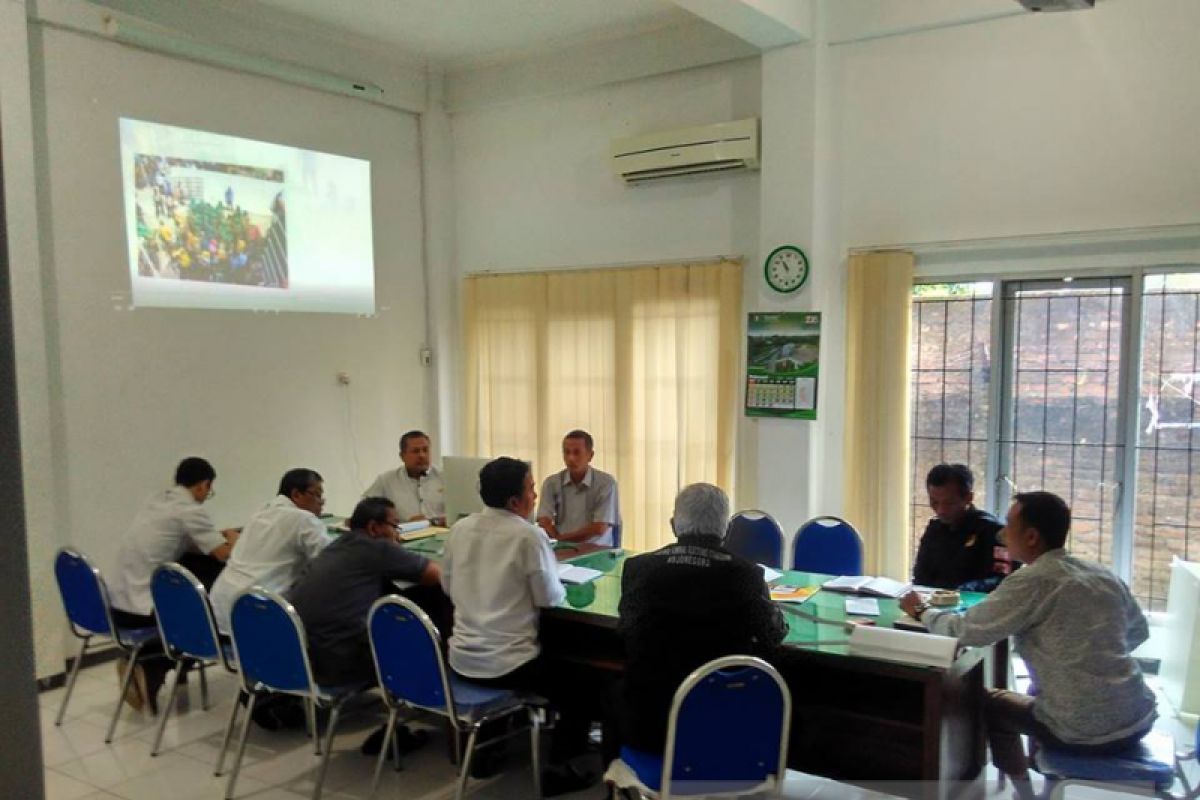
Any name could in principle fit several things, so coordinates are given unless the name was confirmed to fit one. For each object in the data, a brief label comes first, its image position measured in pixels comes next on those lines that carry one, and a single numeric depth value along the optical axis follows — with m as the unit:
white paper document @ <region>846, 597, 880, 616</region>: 2.99
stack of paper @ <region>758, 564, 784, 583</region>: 3.49
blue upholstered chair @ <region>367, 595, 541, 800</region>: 2.83
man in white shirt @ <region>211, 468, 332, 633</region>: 3.57
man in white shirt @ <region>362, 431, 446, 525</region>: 4.91
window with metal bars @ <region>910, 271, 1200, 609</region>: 4.19
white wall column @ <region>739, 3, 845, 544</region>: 4.76
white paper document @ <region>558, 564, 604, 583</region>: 3.52
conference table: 2.62
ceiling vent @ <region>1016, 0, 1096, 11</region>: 3.27
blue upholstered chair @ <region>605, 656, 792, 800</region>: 2.29
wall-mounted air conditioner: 5.05
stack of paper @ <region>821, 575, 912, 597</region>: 3.22
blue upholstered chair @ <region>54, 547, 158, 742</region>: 3.66
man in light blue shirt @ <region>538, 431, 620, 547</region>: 4.61
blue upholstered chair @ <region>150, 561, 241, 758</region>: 3.38
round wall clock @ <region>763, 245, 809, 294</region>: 4.80
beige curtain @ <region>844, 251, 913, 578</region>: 4.68
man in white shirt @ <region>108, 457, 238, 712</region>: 3.84
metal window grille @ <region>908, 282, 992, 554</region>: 4.66
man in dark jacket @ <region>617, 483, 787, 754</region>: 2.44
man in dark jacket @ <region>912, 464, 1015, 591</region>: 3.49
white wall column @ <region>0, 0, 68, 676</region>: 4.07
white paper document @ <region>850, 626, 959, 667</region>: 2.54
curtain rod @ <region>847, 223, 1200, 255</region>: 4.03
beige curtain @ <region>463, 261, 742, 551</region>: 5.38
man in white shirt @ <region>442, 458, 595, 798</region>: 3.05
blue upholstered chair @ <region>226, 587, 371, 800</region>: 3.02
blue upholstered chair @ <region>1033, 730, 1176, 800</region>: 2.44
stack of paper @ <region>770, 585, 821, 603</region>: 3.17
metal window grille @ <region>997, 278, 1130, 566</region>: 4.34
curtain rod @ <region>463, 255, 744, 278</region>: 5.38
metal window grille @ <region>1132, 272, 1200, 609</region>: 4.14
